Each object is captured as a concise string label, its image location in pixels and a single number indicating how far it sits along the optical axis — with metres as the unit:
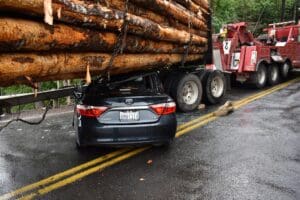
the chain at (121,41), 6.37
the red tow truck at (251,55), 13.79
